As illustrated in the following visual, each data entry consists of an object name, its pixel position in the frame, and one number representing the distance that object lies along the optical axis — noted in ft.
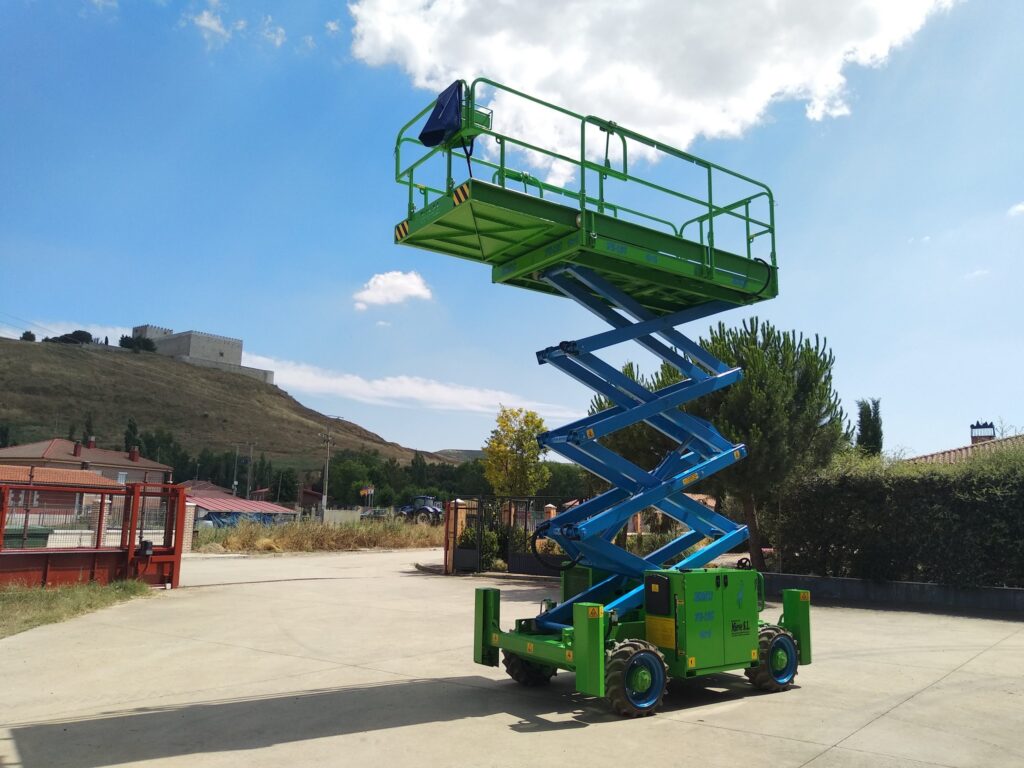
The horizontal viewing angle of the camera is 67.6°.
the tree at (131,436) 297.65
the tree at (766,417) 55.26
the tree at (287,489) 312.50
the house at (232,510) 151.73
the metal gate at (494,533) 74.13
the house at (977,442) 53.50
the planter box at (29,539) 51.16
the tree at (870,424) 134.31
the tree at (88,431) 280.66
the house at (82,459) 172.86
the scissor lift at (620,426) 22.82
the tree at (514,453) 85.46
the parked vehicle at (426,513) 133.26
